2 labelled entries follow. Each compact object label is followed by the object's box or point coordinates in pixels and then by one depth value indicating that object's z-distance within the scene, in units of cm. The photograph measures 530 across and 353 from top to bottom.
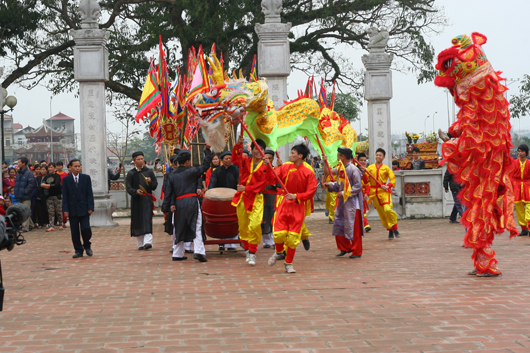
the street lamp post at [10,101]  1697
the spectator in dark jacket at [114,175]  1808
